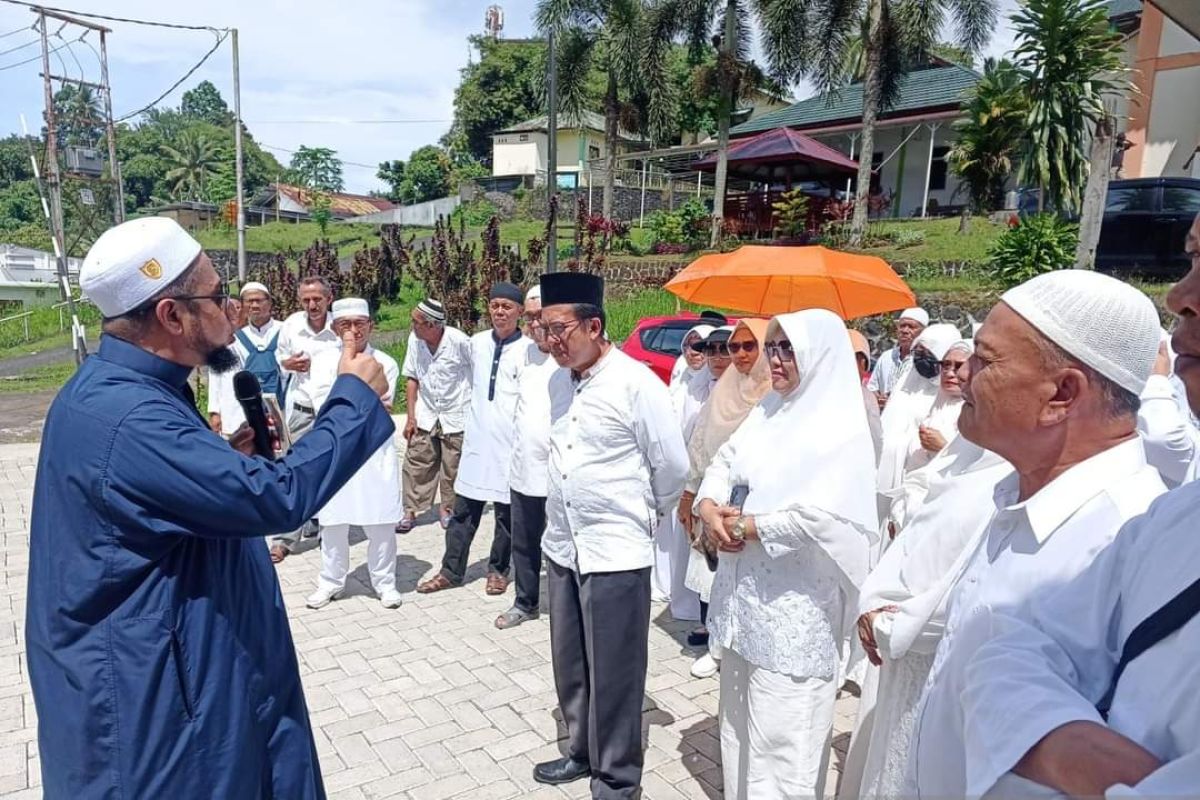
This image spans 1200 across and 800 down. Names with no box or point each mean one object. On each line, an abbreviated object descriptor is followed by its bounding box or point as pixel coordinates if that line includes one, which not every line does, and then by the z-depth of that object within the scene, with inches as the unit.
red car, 339.0
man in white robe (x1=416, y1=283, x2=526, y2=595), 205.6
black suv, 426.0
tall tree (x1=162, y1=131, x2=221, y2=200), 2380.7
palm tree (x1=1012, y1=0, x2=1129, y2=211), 461.1
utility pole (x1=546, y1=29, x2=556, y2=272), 390.6
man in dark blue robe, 62.4
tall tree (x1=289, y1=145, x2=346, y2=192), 2583.7
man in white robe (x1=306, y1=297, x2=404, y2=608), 187.5
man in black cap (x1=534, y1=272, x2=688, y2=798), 111.3
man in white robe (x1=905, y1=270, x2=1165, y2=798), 55.2
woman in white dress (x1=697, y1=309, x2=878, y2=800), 97.3
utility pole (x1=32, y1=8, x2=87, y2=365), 376.8
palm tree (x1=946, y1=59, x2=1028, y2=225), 611.8
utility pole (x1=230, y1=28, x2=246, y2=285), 636.1
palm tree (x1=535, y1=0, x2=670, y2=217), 809.5
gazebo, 773.9
